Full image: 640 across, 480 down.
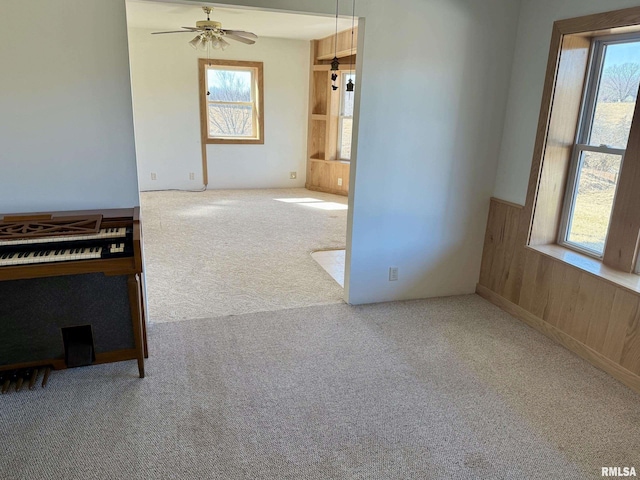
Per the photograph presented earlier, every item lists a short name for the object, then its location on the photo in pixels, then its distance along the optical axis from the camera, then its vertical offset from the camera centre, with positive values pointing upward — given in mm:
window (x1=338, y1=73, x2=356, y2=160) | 7293 -21
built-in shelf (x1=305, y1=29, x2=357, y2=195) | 7434 -191
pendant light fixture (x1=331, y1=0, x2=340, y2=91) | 3664 +421
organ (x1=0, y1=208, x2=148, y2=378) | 2168 -889
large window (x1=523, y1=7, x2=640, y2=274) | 2594 -119
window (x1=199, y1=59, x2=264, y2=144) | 7289 +217
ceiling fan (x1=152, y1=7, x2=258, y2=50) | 5066 +902
